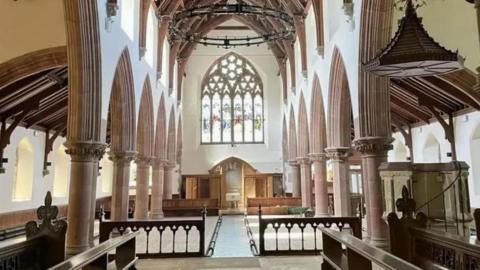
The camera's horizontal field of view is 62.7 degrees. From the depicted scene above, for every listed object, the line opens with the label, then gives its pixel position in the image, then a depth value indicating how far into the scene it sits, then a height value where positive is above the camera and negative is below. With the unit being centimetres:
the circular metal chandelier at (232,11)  1227 +581
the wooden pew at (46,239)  403 -49
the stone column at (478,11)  355 +159
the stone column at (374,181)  793 +15
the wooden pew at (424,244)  339 -55
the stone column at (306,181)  1612 +35
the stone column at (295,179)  1946 +51
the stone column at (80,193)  758 -3
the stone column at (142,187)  1366 +14
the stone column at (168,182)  1912 +42
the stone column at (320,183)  1369 +21
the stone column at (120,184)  1089 +20
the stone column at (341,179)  1121 +28
